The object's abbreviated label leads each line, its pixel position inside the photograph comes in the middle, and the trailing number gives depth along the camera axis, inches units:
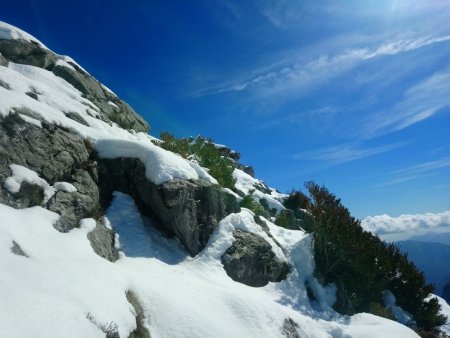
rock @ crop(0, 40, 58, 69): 658.8
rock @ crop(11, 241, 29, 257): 231.5
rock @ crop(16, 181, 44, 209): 317.7
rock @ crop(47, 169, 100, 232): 343.6
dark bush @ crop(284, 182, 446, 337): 602.9
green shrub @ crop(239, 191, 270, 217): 673.4
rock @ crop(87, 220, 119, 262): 349.4
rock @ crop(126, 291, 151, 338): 262.5
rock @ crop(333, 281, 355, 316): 539.8
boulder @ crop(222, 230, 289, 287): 471.5
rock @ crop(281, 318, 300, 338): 355.9
